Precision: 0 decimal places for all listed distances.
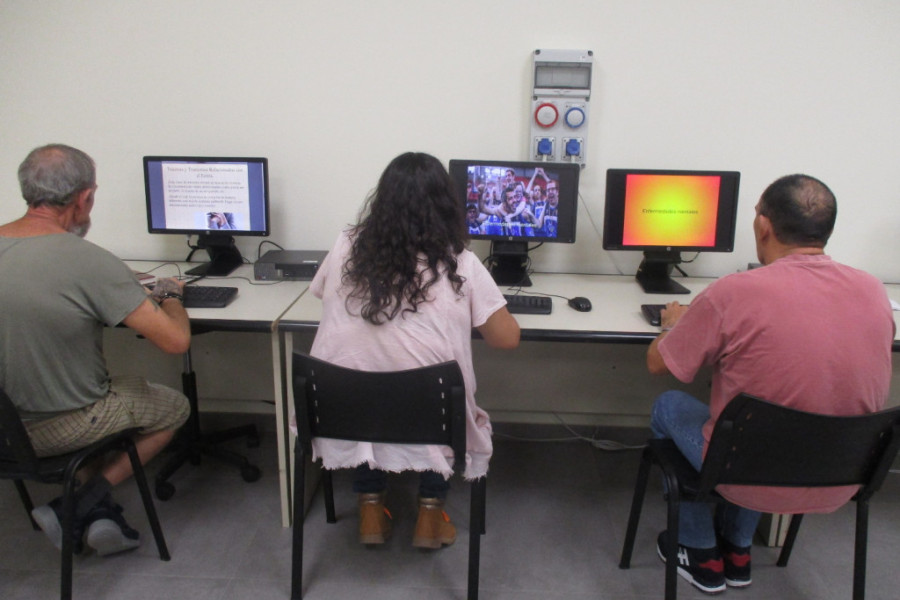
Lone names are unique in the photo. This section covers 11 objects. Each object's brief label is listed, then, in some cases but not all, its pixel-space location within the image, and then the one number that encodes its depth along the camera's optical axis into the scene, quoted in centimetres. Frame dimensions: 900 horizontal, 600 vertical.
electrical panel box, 228
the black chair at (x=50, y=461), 144
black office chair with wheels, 229
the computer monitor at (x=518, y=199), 223
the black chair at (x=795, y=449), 129
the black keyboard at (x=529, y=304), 193
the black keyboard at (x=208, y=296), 199
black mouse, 199
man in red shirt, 132
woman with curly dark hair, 151
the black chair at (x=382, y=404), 140
